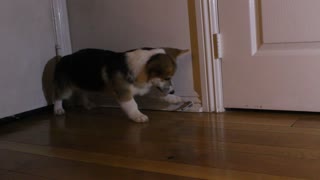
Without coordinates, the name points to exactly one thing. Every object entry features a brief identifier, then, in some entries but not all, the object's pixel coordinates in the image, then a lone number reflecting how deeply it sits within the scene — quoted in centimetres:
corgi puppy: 161
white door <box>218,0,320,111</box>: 147
